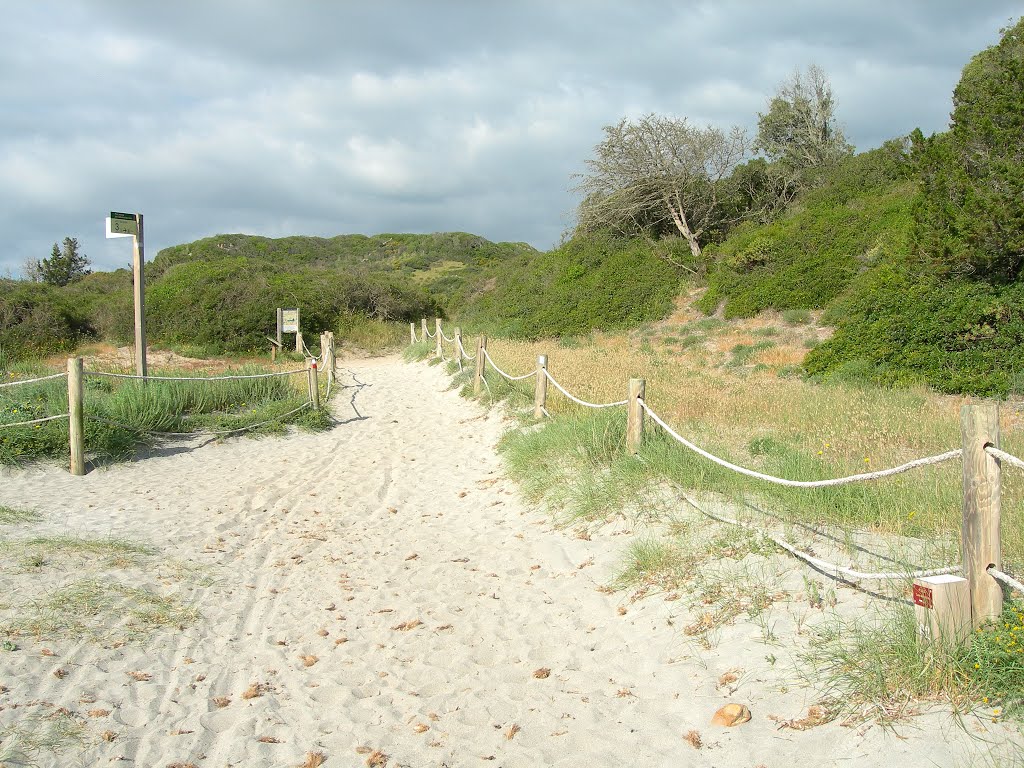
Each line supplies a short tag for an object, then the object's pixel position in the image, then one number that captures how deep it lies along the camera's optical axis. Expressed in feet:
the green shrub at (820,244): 69.56
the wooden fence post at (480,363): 47.09
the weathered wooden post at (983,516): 10.68
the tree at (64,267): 121.90
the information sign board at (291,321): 71.67
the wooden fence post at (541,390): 34.50
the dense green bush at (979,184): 46.21
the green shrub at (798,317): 67.35
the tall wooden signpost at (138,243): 36.48
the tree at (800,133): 101.30
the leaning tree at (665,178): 94.22
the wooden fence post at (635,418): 23.82
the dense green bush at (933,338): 42.98
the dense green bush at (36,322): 71.00
